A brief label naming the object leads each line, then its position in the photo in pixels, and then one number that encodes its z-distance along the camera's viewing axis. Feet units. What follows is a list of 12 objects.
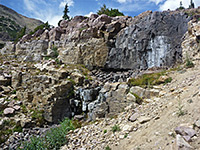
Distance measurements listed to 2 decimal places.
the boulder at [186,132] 9.04
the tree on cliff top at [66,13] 99.90
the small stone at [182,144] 8.32
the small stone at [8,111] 31.72
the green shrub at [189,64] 25.62
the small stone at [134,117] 17.07
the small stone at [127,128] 15.09
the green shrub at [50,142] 20.08
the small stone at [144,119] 15.10
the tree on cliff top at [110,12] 78.35
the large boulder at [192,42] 30.07
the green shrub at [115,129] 16.78
